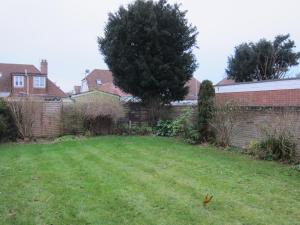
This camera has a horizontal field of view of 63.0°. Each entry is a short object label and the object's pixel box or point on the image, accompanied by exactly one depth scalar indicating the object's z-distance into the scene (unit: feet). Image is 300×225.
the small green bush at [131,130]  35.92
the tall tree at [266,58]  69.66
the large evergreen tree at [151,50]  38.21
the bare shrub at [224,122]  25.50
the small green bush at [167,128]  33.33
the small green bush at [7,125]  31.37
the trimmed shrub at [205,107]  28.07
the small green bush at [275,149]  20.61
